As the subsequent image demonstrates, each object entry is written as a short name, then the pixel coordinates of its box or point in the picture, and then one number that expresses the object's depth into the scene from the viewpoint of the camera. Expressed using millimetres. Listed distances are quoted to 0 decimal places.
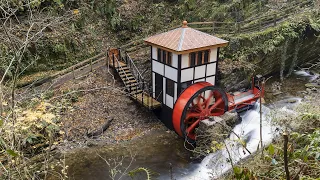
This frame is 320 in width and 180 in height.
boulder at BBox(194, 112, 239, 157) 11148
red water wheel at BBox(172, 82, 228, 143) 11562
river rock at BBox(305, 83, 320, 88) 16258
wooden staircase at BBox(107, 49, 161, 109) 13383
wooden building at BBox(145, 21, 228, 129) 11587
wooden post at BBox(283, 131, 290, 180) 2992
